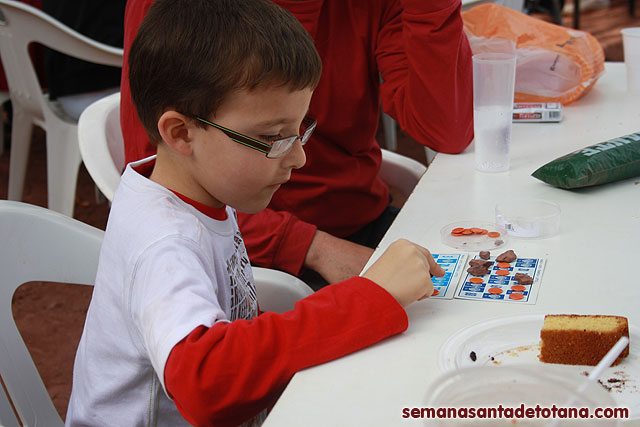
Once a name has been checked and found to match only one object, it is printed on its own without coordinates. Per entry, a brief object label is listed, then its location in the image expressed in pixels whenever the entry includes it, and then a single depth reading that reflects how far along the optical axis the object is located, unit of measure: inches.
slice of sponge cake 60.0
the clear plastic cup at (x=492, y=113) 80.1
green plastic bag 75.3
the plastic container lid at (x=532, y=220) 70.9
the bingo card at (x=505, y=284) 65.0
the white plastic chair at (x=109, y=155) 81.7
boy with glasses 61.2
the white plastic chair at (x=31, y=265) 72.4
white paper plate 59.2
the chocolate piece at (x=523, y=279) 65.9
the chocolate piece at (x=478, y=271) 67.2
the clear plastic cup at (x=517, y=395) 53.1
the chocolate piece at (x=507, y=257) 68.4
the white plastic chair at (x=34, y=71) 127.5
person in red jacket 81.6
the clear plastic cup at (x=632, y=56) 92.0
